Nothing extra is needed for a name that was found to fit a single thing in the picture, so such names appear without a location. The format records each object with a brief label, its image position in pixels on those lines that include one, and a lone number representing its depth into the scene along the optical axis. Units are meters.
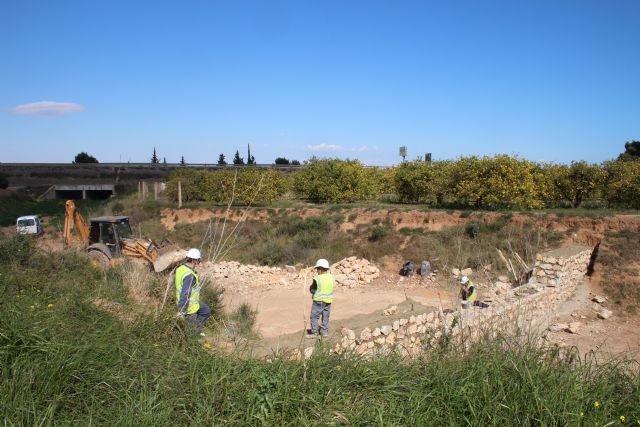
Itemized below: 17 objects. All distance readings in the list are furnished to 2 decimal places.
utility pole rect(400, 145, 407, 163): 37.40
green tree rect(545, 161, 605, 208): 22.94
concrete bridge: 43.34
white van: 23.72
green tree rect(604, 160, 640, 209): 20.72
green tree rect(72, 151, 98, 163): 61.56
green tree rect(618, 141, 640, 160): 40.84
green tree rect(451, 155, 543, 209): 21.50
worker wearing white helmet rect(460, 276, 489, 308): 10.60
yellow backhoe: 14.54
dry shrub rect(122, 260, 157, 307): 7.12
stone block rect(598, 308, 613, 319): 14.09
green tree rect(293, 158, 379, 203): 28.38
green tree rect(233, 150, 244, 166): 58.31
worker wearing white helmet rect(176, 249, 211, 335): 6.77
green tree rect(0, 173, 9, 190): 41.72
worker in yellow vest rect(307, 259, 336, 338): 8.88
